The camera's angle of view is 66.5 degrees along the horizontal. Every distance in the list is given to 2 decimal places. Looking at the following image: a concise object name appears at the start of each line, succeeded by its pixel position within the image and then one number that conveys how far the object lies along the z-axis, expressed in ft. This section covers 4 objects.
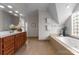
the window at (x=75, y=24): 9.02
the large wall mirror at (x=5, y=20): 6.25
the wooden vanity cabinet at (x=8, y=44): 4.34
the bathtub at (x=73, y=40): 7.04
